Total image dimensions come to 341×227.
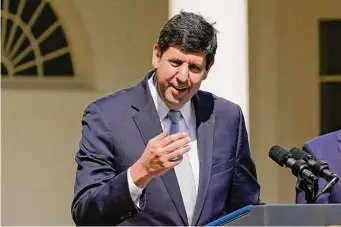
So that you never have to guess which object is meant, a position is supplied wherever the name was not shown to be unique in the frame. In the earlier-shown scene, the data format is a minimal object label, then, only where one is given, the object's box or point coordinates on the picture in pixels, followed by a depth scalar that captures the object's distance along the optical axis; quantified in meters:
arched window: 16.20
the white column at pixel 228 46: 11.47
